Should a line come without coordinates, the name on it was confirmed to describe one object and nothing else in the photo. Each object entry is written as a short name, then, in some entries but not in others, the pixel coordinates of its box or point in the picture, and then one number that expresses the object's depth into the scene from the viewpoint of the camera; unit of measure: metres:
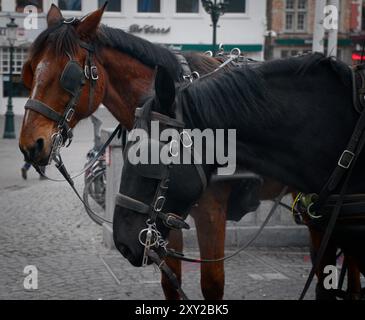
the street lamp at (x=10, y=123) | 21.80
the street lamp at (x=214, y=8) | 18.75
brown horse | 4.16
